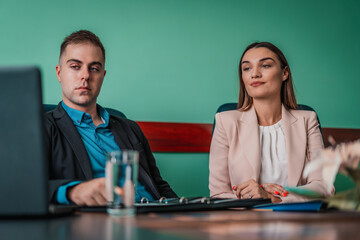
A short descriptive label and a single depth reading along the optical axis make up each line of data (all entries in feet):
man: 4.92
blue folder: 3.17
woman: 6.52
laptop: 2.20
